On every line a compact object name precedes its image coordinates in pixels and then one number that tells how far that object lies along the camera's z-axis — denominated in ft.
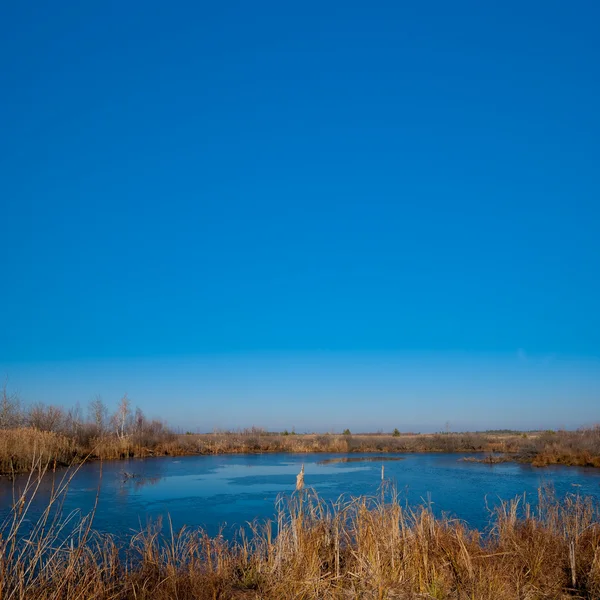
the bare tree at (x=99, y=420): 119.96
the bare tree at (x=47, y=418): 112.57
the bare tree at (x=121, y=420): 123.95
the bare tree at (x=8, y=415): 112.27
